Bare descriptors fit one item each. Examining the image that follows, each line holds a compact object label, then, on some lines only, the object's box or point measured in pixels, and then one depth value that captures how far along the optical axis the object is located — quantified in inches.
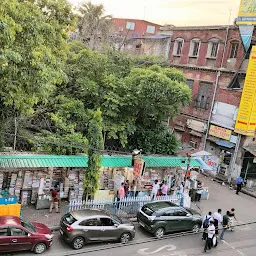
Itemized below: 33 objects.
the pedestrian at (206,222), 655.8
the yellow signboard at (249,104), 1032.2
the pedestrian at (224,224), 679.1
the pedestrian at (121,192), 737.6
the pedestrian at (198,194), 895.0
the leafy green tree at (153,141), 1006.4
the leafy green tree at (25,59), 502.6
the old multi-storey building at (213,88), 1111.6
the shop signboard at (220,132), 1122.0
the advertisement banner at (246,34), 1070.7
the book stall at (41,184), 705.6
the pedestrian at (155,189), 799.1
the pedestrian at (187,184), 896.4
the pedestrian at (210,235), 610.2
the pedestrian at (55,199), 698.2
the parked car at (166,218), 647.1
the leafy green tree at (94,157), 686.5
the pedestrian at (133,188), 808.9
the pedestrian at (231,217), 705.7
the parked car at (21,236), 508.7
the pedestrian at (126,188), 780.3
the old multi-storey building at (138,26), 2591.0
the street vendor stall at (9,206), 614.4
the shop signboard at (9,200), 617.6
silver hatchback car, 562.6
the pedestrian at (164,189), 812.0
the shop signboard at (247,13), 1050.1
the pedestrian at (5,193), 654.8
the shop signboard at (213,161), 1152.2
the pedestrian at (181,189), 829.7
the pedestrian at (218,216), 679.5
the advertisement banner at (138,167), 756.2
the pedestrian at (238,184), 1000.2
